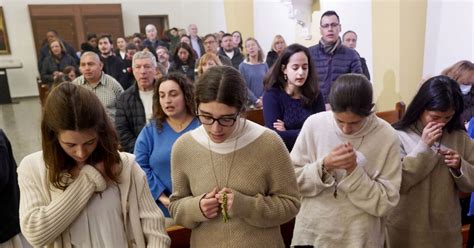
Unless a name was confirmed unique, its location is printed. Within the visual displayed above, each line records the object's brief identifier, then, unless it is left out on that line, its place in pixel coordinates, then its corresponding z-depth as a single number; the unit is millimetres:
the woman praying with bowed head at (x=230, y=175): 1436
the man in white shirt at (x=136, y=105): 2992
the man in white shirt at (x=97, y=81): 3773
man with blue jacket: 3826
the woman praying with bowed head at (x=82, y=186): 1344
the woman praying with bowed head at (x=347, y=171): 1633
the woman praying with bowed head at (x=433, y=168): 1807
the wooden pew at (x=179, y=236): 1823
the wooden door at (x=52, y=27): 11797
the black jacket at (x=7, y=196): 2043
